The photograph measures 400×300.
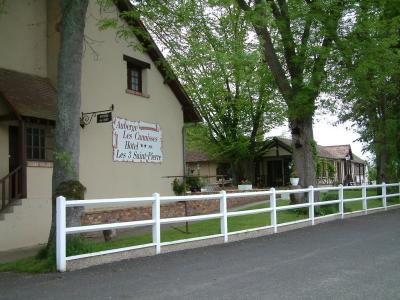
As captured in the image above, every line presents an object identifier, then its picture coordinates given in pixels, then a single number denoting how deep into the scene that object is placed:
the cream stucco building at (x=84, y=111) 13.79
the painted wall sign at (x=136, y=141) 17.62
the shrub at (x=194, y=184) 25.14
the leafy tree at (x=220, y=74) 13.90
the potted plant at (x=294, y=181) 30.42
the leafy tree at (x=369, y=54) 17.92
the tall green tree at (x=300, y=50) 17.73
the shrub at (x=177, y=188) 20.22
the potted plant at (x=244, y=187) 29.69
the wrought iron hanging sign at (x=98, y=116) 15.46
